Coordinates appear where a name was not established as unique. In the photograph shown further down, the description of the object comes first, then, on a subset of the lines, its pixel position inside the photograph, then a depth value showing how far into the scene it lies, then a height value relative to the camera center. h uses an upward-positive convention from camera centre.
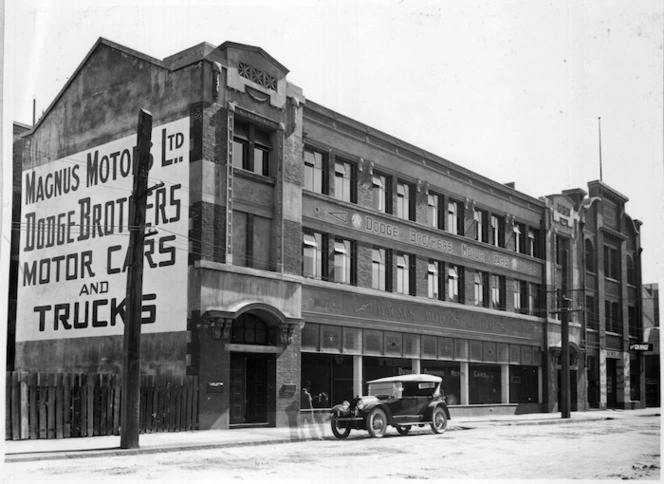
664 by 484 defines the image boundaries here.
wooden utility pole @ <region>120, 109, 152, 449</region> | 19.34 +1.09
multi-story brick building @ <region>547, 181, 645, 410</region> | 46.22 +2.57
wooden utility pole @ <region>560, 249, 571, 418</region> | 38.82 -0.93
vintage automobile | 24.11 -2.18
